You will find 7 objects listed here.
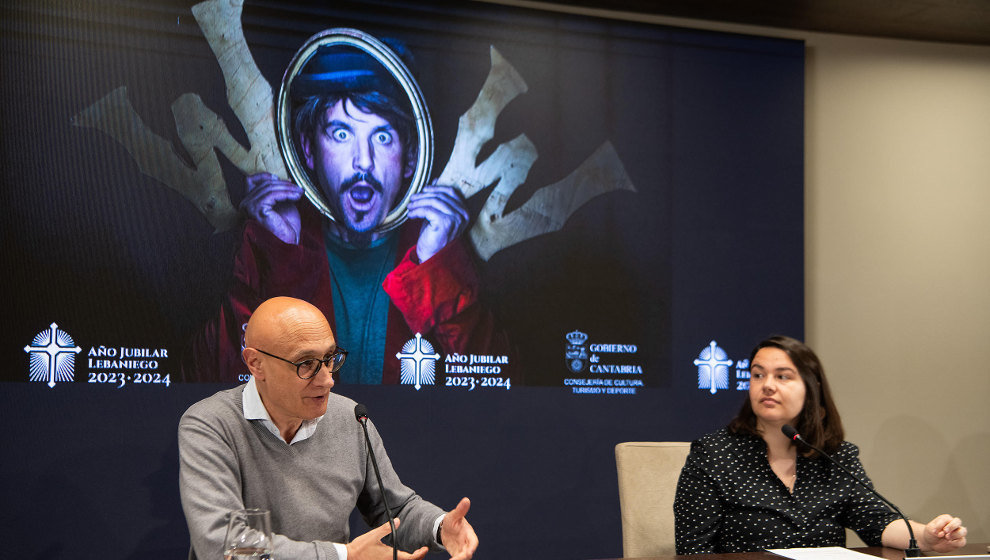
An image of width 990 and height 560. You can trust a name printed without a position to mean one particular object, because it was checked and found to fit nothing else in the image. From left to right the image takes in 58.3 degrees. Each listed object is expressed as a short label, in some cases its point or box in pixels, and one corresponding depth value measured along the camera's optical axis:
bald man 2.08
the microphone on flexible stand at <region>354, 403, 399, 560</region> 2.01
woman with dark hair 2.44
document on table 2.11
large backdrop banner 3.24
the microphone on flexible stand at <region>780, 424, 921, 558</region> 2.14
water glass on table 1.54
